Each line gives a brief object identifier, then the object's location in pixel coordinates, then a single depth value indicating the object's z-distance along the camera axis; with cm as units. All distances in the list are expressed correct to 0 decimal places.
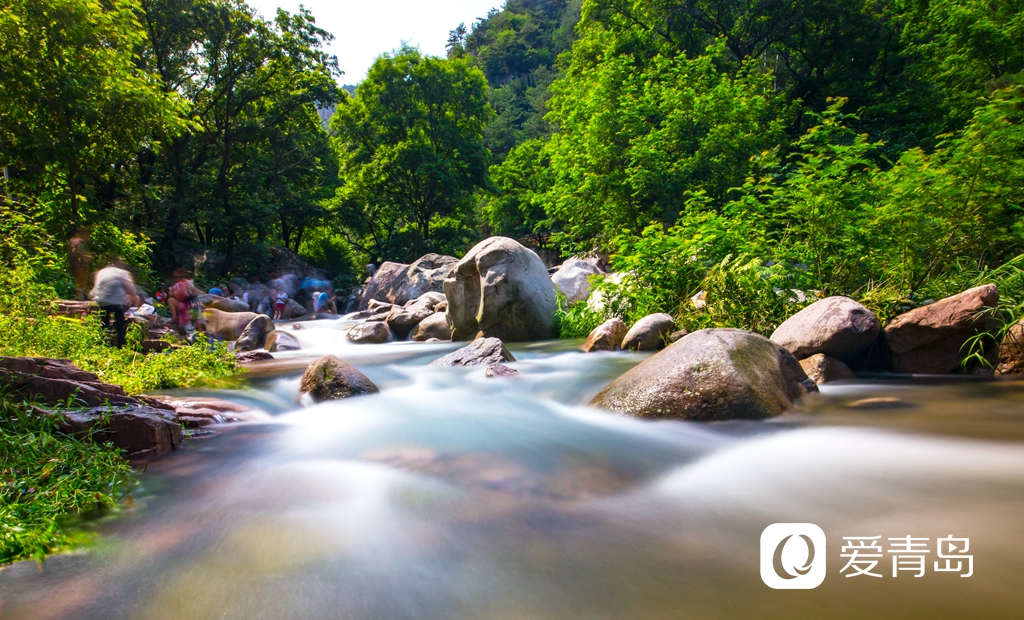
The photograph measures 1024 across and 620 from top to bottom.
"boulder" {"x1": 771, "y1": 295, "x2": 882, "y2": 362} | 592
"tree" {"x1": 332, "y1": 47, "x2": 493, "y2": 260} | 2928
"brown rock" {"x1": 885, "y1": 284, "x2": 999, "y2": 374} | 579
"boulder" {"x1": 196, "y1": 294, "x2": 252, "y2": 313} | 1689
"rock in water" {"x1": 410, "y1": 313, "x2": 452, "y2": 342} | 1260
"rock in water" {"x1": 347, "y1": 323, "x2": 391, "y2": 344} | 1337
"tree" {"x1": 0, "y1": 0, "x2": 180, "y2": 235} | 1018
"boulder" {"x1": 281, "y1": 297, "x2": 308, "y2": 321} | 2208
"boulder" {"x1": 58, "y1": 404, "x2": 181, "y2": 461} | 364
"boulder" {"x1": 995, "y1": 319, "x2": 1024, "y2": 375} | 565
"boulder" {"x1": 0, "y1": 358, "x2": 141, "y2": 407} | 374
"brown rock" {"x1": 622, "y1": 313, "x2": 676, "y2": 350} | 814
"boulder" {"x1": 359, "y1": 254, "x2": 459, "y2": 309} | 2056
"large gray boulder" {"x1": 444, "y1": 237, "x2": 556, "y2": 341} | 1098
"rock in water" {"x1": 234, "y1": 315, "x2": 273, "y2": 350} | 1210
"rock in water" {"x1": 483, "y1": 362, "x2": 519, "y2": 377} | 704
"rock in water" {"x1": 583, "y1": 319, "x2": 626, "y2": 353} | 865
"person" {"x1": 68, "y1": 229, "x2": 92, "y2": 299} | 1071
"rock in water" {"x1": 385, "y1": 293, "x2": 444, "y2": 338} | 1379
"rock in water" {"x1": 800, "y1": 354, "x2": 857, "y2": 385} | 579
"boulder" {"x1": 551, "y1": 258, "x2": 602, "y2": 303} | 1309
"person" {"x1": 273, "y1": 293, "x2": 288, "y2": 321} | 2193
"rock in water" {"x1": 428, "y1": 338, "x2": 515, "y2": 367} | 780
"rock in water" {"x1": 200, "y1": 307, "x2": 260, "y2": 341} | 1321
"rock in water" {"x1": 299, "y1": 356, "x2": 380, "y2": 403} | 591
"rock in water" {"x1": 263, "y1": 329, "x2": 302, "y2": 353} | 1195
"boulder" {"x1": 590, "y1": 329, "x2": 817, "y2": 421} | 442
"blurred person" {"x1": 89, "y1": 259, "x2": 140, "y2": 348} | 836
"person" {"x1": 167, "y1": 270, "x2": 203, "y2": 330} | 1218
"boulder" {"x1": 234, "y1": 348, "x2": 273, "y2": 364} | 923
